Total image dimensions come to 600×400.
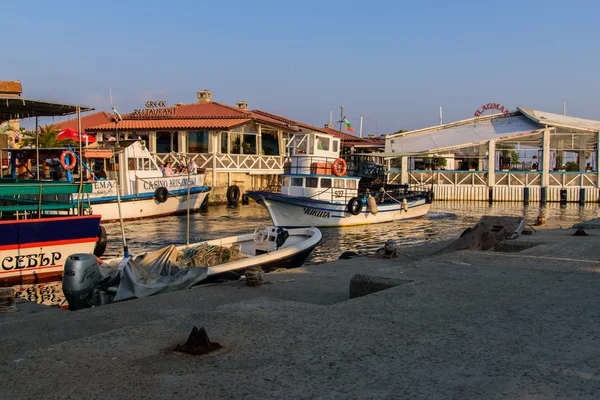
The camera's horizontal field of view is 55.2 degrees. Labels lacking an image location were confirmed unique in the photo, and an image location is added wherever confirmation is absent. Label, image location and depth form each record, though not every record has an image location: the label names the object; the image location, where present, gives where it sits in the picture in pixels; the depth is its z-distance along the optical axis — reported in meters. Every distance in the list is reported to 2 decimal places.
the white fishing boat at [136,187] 24.48
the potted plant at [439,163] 43.12
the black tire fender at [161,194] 26.81
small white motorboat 8.59
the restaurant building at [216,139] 35.88
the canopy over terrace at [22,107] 12.88
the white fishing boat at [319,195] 23.47
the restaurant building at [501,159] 38.53
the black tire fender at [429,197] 29.14
